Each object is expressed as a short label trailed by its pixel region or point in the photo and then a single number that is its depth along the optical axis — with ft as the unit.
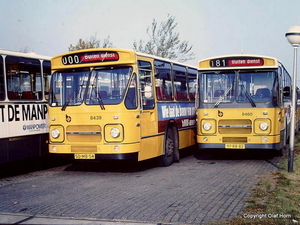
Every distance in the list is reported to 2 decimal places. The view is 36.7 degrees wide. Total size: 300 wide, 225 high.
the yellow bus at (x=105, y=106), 37.11
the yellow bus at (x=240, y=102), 44.57
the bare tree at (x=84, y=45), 130.21
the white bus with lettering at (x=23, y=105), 37.55
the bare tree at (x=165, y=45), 124.77
